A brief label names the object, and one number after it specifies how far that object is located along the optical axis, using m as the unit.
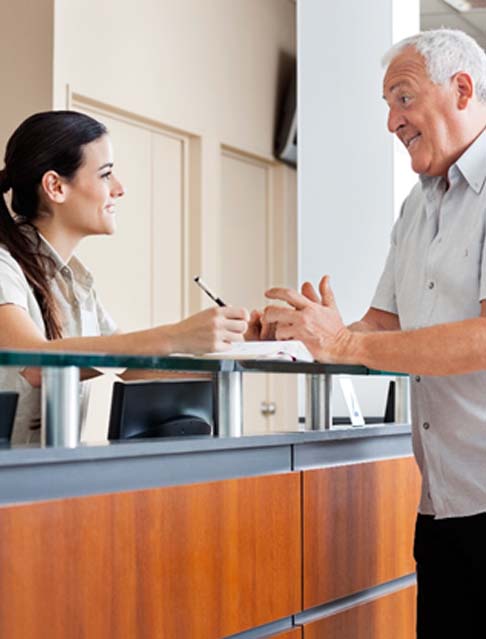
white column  4.39
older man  2.14
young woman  2.64
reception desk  1.63
